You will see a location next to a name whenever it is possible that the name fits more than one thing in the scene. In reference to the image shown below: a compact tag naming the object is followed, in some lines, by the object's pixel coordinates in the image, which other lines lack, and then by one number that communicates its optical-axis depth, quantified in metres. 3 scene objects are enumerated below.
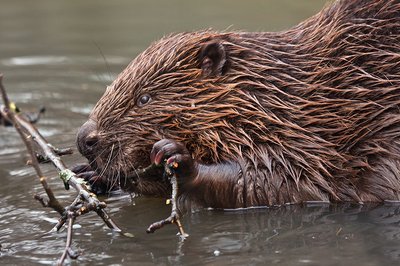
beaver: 9.27
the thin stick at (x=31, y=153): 6.89
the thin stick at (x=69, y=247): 7.24
